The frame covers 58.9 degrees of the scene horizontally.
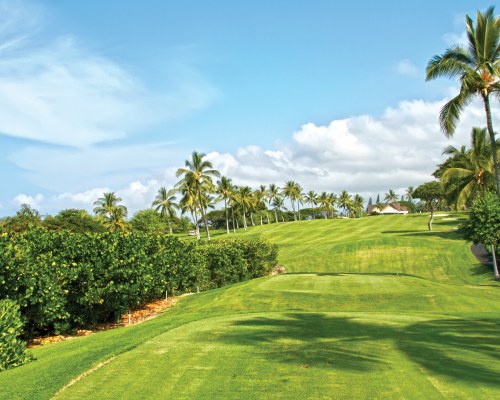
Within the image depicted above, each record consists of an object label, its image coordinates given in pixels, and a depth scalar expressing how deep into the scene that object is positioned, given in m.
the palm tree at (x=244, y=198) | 104.44
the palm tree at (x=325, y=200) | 148.88
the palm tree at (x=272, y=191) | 133.50
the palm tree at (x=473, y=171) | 48.47
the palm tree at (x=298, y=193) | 137.48
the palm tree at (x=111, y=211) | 83.00
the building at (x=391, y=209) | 163.35
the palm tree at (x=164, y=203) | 101.25
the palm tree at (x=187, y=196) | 67.06
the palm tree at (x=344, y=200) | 159.00
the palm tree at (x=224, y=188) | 97.50
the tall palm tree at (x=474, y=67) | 24.36
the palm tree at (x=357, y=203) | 170.70
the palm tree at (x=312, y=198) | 153.57
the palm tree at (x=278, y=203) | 143.00
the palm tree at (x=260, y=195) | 126.44
